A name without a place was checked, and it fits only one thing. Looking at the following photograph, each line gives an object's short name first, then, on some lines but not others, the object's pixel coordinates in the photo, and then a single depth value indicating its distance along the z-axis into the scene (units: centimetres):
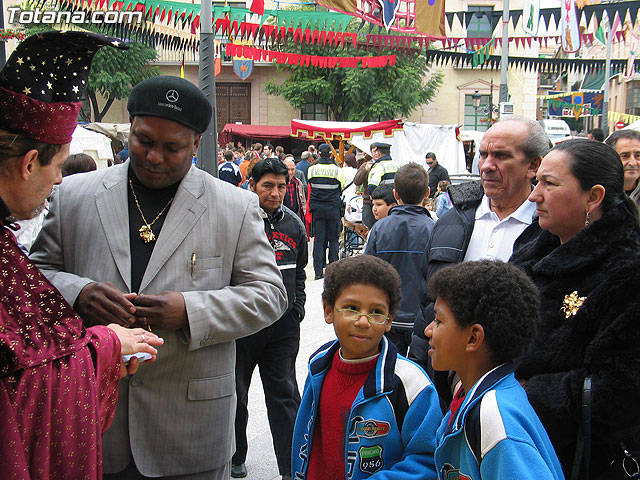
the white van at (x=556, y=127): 3345
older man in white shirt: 329
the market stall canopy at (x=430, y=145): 2409
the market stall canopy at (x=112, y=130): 2681
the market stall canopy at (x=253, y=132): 3538
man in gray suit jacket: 237
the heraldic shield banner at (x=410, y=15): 1391
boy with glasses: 238
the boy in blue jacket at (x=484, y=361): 188
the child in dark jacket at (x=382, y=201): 667
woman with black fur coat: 210
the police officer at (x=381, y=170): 1105
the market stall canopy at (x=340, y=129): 1972
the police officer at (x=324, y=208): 1170
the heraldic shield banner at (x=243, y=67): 3247
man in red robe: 163
